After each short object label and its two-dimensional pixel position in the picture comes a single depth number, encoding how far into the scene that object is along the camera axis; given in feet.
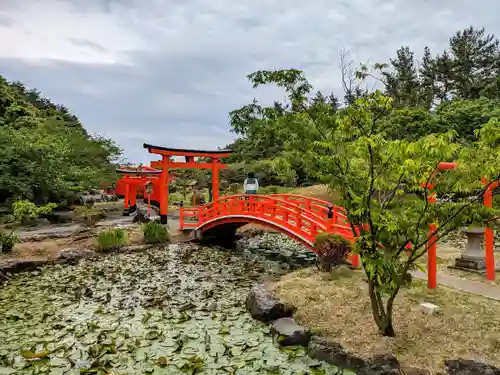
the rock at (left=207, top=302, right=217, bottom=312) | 22.89
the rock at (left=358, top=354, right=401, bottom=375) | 13.88
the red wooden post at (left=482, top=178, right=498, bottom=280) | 20.99
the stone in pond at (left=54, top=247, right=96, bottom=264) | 35.99
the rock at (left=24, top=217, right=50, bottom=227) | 55.93
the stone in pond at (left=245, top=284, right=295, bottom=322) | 20.34
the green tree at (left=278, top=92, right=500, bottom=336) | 13.93
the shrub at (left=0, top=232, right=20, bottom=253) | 35.76
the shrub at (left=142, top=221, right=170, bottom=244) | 43.75
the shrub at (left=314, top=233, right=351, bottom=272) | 25.45
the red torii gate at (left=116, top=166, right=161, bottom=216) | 69.15
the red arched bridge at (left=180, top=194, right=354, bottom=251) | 29.07
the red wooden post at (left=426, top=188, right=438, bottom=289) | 20.53
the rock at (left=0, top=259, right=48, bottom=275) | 31.50
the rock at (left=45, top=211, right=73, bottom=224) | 60.90
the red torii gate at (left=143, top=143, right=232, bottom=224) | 53.06
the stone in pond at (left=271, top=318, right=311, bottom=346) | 17.61
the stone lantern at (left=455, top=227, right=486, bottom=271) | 23.48
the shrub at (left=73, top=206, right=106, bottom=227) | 58.85
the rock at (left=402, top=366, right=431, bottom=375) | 13.66
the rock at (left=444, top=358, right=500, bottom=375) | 13.12
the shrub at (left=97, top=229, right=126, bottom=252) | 39.42
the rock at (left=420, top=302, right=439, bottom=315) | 17.80
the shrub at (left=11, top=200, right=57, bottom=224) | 38.96
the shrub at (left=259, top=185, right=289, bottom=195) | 70.90
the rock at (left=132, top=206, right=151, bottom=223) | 57.21
